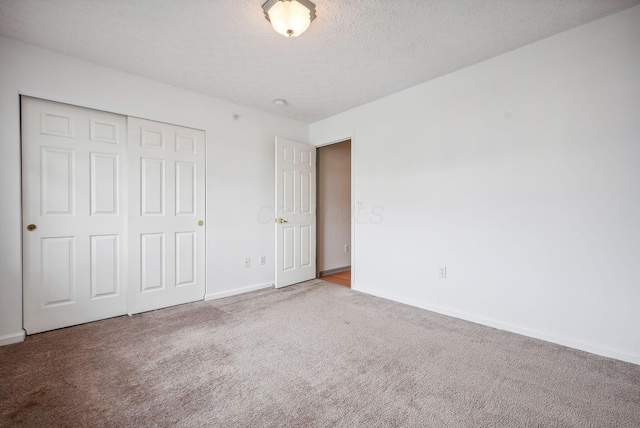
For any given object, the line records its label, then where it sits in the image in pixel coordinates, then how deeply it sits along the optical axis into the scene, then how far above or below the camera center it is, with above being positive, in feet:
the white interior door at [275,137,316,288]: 12.71 +0.17
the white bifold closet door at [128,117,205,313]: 9.46 +0.06
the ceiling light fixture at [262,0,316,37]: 5.99 +4.52
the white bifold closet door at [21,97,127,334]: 7.82 +0.06
